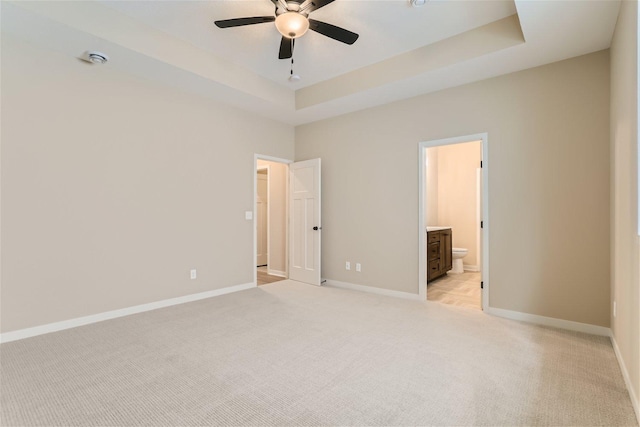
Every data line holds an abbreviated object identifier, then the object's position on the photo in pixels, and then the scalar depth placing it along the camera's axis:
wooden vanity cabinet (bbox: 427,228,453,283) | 4.83
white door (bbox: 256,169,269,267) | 7.28
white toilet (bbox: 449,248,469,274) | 5.88
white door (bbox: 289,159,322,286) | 5.09
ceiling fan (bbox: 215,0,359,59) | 2.52
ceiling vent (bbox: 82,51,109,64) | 3.08
